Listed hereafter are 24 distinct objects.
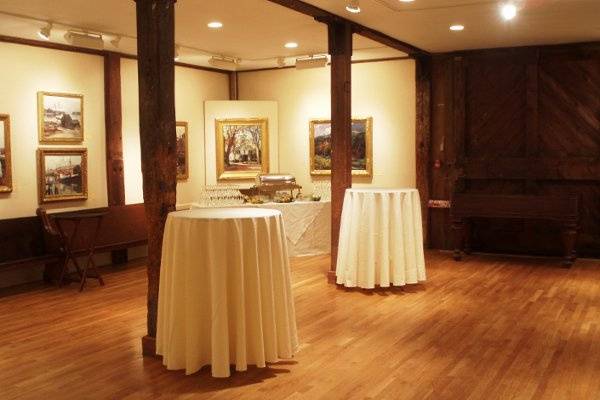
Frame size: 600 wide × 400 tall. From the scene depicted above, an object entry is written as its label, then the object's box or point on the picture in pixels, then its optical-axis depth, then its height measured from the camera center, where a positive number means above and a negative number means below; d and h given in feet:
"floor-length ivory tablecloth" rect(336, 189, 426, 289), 22.39 -2.46
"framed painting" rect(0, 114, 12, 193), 25.52 +0.49
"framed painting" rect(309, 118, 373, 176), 33.81 +0.84
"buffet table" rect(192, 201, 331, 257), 30.71 -2.85
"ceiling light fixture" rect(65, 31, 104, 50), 24.48 +4.69
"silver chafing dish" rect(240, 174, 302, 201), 31.30 -1.00
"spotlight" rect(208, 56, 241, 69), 31.91 +4.97
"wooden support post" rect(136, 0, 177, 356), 15.31 +1.29
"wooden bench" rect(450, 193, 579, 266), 27.84 -2.10
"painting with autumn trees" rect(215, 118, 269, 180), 35.99 +0.96
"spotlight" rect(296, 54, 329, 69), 30.91 +4.69
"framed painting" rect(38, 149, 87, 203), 27.12 -0.26
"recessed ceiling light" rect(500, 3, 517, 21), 20.93 +4.73
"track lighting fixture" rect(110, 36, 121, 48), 26.68 +4.99
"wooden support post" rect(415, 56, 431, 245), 32.50 +1.83
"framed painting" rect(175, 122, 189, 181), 34.30 +0.83
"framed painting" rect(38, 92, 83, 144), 27.12 +2.08
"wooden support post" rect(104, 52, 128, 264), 29.73 +1.48
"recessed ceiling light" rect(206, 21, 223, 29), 24.91 +5.26
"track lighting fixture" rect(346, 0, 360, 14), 19.91 +4.66
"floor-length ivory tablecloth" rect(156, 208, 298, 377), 14.01 -2.63
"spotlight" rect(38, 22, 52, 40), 23.66 +4.83
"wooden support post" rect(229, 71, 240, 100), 38.11 +4.48
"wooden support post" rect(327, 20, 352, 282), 24.23 +2.00
